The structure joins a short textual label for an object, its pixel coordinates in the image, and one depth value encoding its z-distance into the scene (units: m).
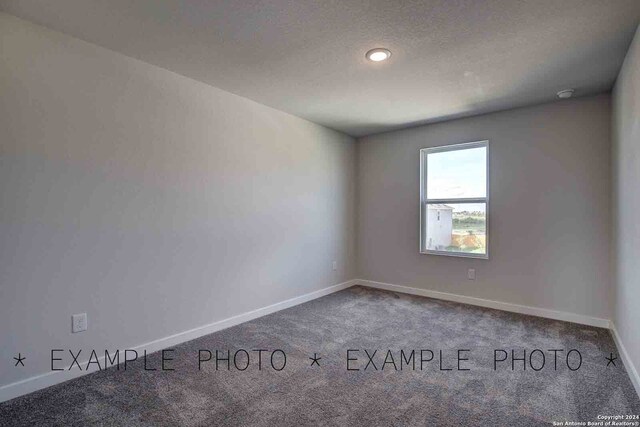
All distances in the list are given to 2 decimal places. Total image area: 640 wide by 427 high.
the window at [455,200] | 4.13
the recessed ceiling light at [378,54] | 2.48
